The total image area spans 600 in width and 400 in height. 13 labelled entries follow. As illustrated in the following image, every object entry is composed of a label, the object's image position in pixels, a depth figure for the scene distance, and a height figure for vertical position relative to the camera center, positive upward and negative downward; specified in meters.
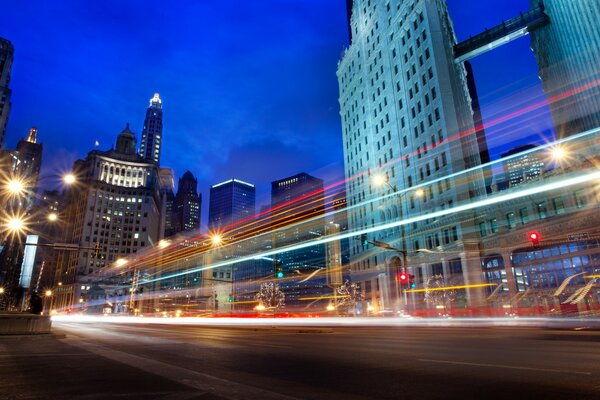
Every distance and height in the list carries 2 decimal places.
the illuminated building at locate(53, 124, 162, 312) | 139.00 +36.15
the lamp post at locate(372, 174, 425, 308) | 26.70 +4.33
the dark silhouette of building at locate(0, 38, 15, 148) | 116.31 +75.51
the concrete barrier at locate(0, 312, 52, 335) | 17.28 -0.46
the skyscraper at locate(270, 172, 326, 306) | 126.62 +22.40
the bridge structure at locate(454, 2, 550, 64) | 68.12 +51.47
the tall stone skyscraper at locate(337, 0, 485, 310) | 49.44 +25.07
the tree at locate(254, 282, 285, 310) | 87.14 +2.28
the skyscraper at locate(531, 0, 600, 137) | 53.97 +37.47
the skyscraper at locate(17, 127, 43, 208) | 175.05 +75.25
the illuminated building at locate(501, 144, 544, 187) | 88.26 +33.77
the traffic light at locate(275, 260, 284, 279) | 28.69 +2.72
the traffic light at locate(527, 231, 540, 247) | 20.88 +3.24
